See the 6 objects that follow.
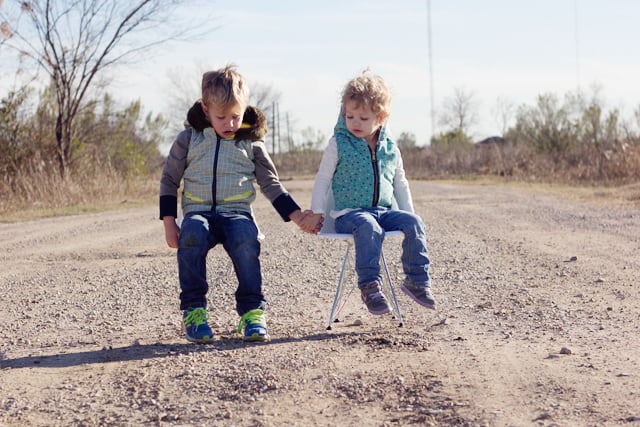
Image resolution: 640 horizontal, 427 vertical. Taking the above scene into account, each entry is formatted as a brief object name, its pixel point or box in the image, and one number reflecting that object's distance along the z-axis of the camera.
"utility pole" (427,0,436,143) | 40.00
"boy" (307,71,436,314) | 4.61
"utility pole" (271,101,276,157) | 63.04
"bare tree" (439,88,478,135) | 65.94
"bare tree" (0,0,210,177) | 19.83
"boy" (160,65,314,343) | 4.53
